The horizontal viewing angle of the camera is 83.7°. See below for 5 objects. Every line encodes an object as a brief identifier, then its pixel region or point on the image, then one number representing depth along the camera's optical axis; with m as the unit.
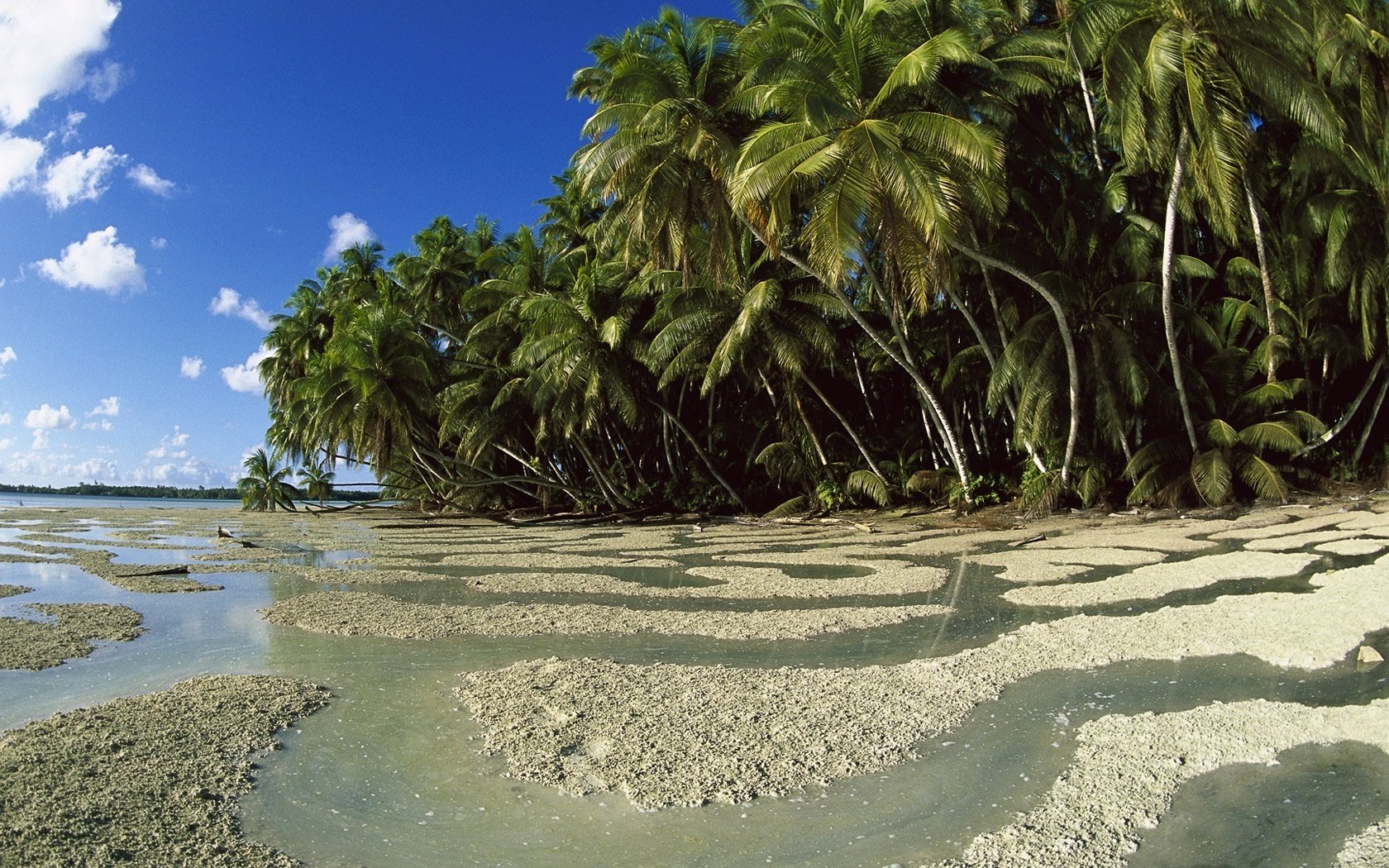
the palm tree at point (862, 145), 12.38
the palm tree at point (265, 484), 42.34
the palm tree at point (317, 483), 42.72
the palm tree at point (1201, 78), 12.20
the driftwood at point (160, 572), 11.69
